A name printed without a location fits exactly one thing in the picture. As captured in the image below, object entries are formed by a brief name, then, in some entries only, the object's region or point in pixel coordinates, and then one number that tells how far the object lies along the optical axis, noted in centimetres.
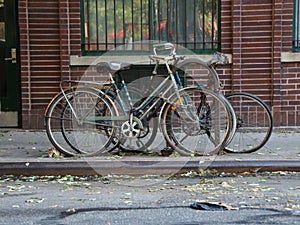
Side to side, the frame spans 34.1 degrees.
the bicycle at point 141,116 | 600
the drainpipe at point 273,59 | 796
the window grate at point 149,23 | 827
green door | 813
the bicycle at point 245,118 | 616
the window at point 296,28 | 815
